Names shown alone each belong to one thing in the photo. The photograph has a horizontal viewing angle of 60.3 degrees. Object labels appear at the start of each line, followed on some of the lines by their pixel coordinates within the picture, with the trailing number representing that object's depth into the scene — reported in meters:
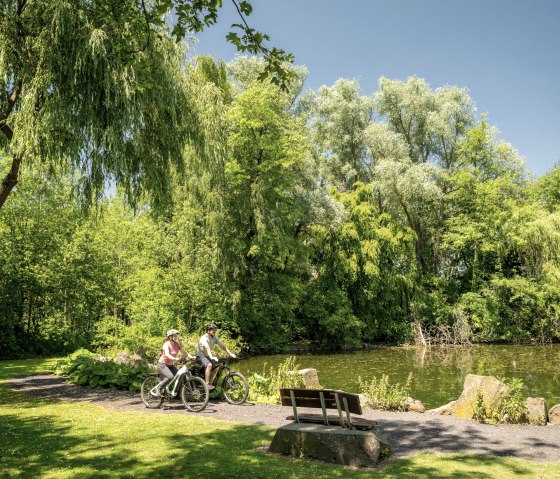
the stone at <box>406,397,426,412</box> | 11.05
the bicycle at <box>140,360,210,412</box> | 10.13
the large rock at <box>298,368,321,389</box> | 13.25
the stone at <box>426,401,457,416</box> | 10.53
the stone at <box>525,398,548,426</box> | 9.49
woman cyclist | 10.38
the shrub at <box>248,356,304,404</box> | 11.77
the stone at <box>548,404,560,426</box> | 9.54
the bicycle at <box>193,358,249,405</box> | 11.02
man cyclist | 10.59
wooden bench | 6.84
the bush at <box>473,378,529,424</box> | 9.54
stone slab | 6.44
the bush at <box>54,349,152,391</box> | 12.95
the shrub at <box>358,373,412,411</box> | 11.16
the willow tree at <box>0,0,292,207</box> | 10.17
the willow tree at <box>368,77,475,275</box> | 32.12
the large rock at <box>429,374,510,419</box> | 9.88
